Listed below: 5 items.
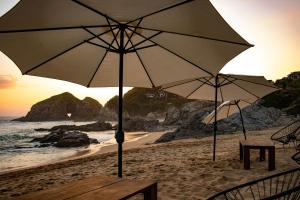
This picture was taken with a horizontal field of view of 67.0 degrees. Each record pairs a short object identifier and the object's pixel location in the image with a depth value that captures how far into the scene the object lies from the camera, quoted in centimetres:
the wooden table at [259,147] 613
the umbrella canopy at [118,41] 269
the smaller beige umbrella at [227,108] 887
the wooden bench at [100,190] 218
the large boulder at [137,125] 3476
